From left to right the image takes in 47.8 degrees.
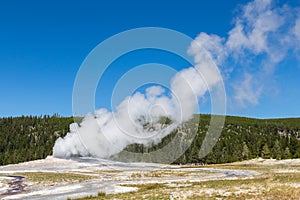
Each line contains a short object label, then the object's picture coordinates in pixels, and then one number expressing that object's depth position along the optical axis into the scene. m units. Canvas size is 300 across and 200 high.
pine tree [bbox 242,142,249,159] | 142.35
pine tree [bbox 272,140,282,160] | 120.54
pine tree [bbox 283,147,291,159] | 116.37
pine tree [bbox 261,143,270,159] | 130.20
